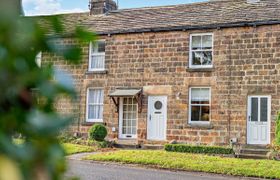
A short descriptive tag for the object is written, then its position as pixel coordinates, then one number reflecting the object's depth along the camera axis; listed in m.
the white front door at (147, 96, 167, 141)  22.02
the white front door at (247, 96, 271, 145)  19.94
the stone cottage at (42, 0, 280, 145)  20.31
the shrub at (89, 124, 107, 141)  21.47
